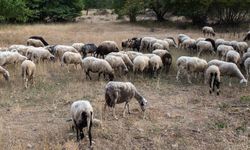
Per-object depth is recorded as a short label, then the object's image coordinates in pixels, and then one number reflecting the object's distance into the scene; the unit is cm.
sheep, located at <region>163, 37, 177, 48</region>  2552
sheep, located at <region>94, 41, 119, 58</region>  2142
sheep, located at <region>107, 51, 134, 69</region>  1864
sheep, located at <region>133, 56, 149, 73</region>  1783
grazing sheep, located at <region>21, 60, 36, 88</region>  1609
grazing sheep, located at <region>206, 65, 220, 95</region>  1573
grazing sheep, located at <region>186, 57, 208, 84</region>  1734
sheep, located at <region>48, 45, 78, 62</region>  2059
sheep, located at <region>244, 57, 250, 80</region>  1789
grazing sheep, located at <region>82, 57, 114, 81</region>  1678
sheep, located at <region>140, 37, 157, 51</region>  2402
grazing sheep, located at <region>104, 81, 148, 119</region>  1212
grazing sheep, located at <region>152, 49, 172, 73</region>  1947
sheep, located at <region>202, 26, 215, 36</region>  3394
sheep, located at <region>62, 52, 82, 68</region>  1864
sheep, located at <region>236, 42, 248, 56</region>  2297
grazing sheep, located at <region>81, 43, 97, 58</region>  2169
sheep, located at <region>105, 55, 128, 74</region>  1769
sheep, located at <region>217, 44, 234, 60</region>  2125
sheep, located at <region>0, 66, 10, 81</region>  1648
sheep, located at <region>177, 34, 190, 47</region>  2641
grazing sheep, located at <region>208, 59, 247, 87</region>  1670
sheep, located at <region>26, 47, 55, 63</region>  1969
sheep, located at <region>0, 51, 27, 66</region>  1778
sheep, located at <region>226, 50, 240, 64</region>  1928
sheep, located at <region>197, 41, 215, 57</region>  2284
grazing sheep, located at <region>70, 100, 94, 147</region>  1005
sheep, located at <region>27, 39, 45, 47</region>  2430
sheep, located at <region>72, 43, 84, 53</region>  2234
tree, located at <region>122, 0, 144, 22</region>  4224
